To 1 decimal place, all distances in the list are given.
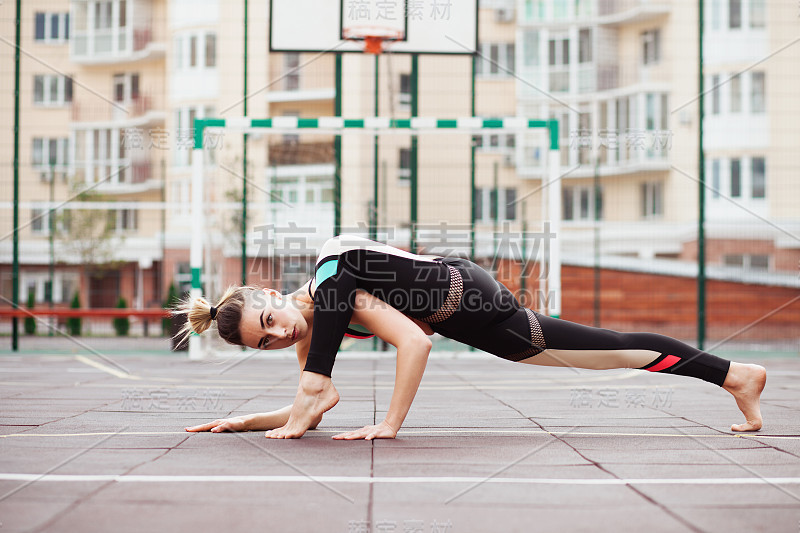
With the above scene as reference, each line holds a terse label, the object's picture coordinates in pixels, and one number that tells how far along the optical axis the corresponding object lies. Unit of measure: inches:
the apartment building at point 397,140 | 387.2
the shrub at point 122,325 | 466.3
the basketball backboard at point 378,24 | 326.0
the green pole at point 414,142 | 357.7
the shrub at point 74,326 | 475.2
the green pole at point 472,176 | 370.3
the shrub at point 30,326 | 464.4
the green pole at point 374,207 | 360.5
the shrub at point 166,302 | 451.6
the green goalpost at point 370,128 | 305.4
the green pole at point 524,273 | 389.9
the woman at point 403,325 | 118.3
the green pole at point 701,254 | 368.2
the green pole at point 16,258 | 375.2
